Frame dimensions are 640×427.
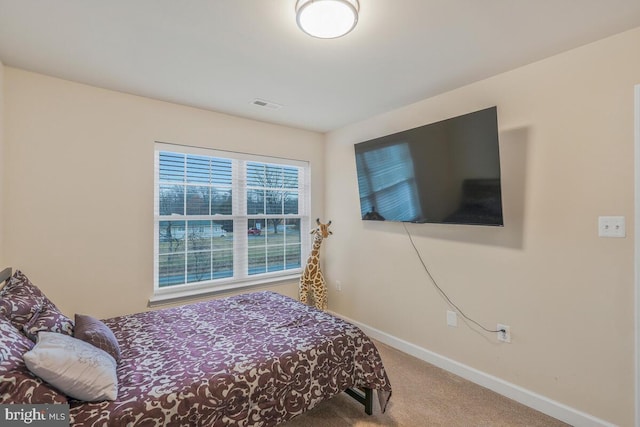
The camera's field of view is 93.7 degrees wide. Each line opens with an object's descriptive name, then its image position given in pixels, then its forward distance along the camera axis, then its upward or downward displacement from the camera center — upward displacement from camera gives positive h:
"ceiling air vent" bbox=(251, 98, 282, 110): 2.83 +1.21
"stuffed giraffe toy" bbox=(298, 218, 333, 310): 3.49 -0.58
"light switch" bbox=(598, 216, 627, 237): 1.79 -0.03
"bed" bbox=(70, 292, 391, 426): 1.35 -0.73
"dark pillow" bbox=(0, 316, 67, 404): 1.11 -0.56
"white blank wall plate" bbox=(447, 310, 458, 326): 2.60 -0.82
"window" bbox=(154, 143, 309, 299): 2.98 +0.12
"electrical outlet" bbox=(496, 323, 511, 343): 2.27 -0.84
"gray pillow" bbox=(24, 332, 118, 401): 1.22 -0.58
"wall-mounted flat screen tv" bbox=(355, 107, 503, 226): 2.15 +0.44
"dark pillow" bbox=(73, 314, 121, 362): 1.60 -0.56
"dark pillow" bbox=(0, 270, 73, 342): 1.53 -0.42
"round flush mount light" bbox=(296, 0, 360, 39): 1.44 +1.05
